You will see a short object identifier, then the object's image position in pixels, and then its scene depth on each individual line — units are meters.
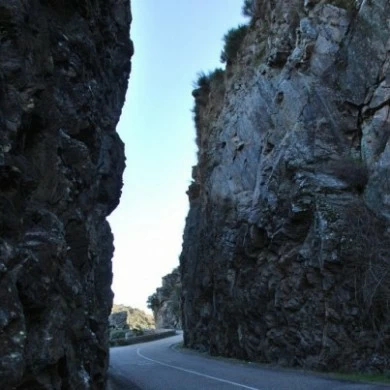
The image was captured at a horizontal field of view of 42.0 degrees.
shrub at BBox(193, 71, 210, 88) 36.53
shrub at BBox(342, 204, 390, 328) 15.41
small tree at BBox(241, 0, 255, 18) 31.93
